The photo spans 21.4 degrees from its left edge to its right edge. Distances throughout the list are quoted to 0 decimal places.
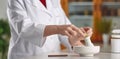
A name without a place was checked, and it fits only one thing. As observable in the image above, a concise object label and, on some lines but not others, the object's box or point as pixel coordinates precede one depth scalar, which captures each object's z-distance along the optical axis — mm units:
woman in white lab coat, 1704
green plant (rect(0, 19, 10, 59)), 4531
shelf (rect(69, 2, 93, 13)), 5199
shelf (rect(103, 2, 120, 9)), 5117
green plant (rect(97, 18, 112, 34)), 4175
